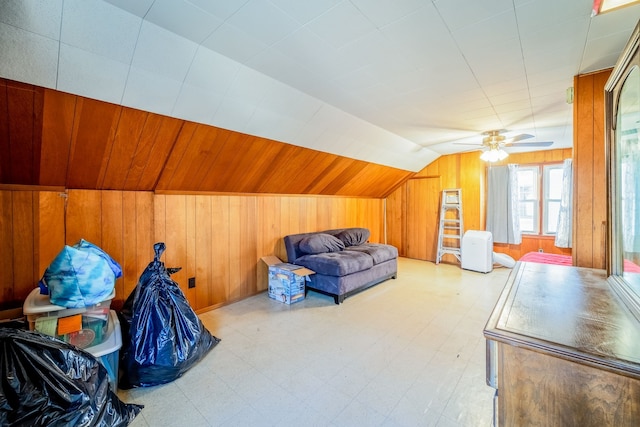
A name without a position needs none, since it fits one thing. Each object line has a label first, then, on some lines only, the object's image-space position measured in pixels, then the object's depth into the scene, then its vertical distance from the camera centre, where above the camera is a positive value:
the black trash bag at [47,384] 1.03 -0.71
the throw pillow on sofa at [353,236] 4.47 -0.43
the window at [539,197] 4.92 +0.25
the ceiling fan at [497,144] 3.52 +0.88
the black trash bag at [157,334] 1.76 -0.83
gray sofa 3.30 -0.66
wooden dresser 0.76 -0.47
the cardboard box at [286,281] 3.24 -0.86
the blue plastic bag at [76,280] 1.49 -0.38
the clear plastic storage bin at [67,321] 1.48 -0.62
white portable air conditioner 4.65 -0.72
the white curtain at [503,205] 4.95 +0.10
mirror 1.17 +0.18
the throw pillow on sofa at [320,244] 3.70 -0.47
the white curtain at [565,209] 4.50 +0.01
